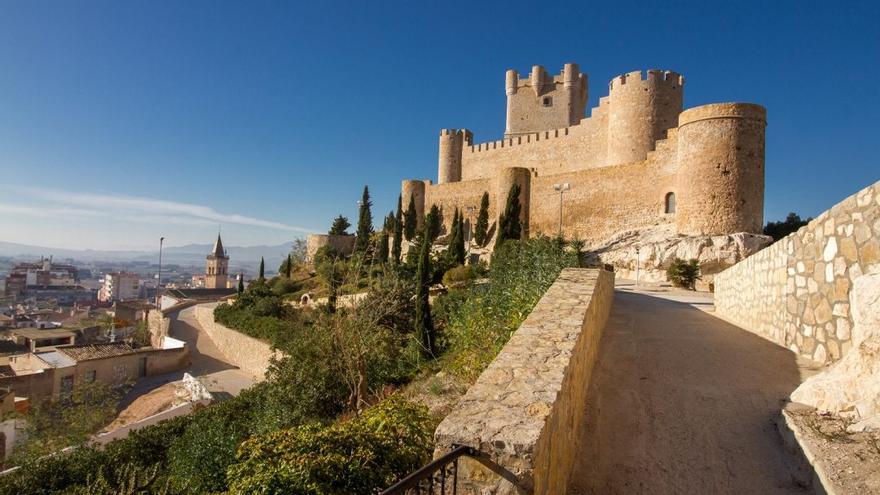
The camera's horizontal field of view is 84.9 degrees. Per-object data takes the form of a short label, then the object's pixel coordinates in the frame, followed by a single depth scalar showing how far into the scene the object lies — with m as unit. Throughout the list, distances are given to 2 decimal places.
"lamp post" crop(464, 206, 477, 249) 33.95
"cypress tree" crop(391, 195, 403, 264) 33.75
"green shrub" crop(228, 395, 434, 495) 3.12
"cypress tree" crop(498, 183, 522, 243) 28.12
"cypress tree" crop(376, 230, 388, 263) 33.09
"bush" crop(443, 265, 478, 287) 22.80
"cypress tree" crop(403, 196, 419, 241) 36.41
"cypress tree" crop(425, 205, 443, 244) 34.75
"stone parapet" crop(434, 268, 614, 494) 2.07
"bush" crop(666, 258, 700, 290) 17.92
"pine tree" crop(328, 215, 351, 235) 43.47
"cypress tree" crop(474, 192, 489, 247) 31.78
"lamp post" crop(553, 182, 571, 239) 28.00
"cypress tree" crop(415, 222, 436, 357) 14.31
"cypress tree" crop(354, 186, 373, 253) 38.19
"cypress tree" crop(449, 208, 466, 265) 27.09
